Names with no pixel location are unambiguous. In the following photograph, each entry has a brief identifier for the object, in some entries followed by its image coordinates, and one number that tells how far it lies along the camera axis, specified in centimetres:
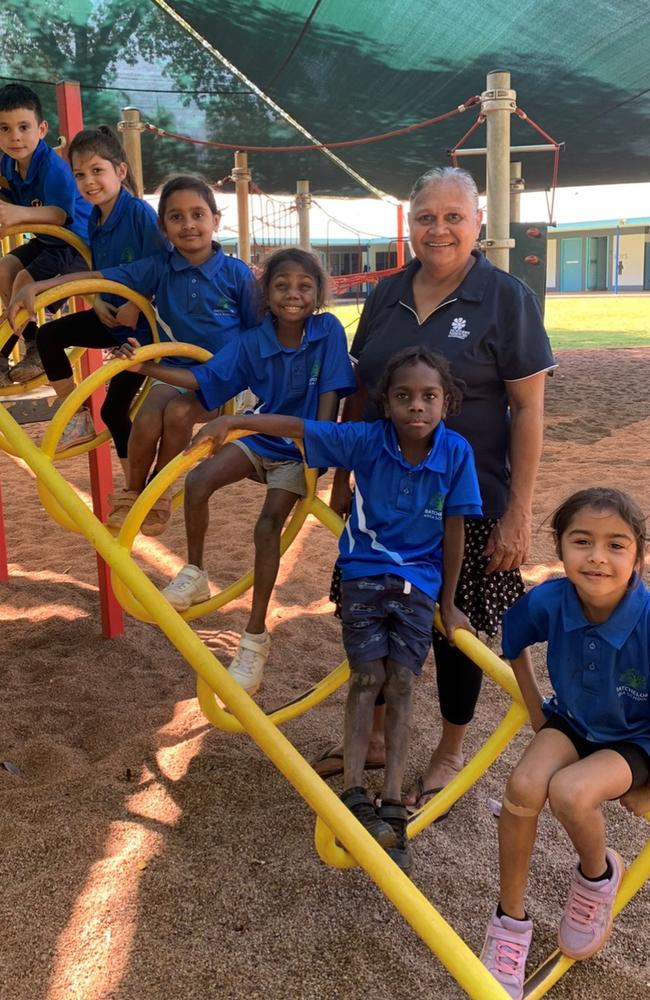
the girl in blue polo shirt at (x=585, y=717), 149
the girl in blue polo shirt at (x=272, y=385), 206
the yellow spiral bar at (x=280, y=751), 133
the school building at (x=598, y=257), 3153
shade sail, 650
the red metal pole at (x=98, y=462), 313
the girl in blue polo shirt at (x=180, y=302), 222
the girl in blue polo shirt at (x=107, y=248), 234
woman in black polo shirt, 185
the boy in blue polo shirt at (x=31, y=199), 245
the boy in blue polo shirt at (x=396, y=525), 174
